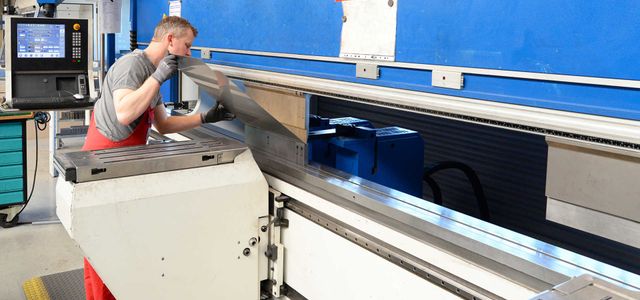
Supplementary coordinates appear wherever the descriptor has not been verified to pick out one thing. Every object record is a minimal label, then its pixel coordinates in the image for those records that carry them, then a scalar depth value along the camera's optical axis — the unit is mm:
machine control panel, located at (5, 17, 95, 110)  3857
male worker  2188
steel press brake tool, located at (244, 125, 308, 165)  2082
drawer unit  3912
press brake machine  1051
